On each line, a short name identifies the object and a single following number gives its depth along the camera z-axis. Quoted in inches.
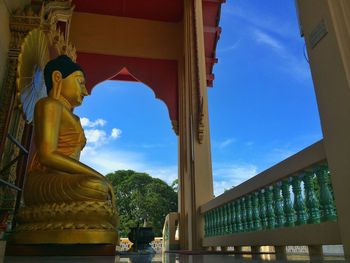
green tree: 572.1
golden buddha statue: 68.9
